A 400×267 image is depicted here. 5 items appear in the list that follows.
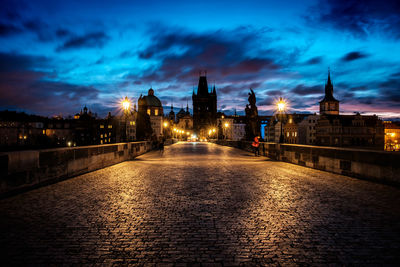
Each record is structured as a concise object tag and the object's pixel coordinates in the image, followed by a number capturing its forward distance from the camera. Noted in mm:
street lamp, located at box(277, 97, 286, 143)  20594
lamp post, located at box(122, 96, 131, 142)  19234
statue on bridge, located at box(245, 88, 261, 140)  24877
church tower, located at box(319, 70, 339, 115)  135625
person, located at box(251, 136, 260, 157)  19422
